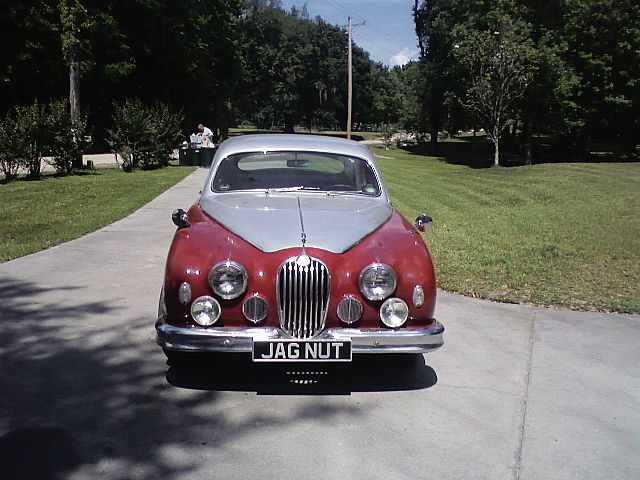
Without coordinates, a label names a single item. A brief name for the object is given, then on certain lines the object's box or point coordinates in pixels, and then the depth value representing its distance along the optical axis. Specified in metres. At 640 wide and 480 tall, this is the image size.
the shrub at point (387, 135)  59.21
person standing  23.95
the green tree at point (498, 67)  33.38
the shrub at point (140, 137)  21.89
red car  4.11
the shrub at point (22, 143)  17.14
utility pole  44.33
